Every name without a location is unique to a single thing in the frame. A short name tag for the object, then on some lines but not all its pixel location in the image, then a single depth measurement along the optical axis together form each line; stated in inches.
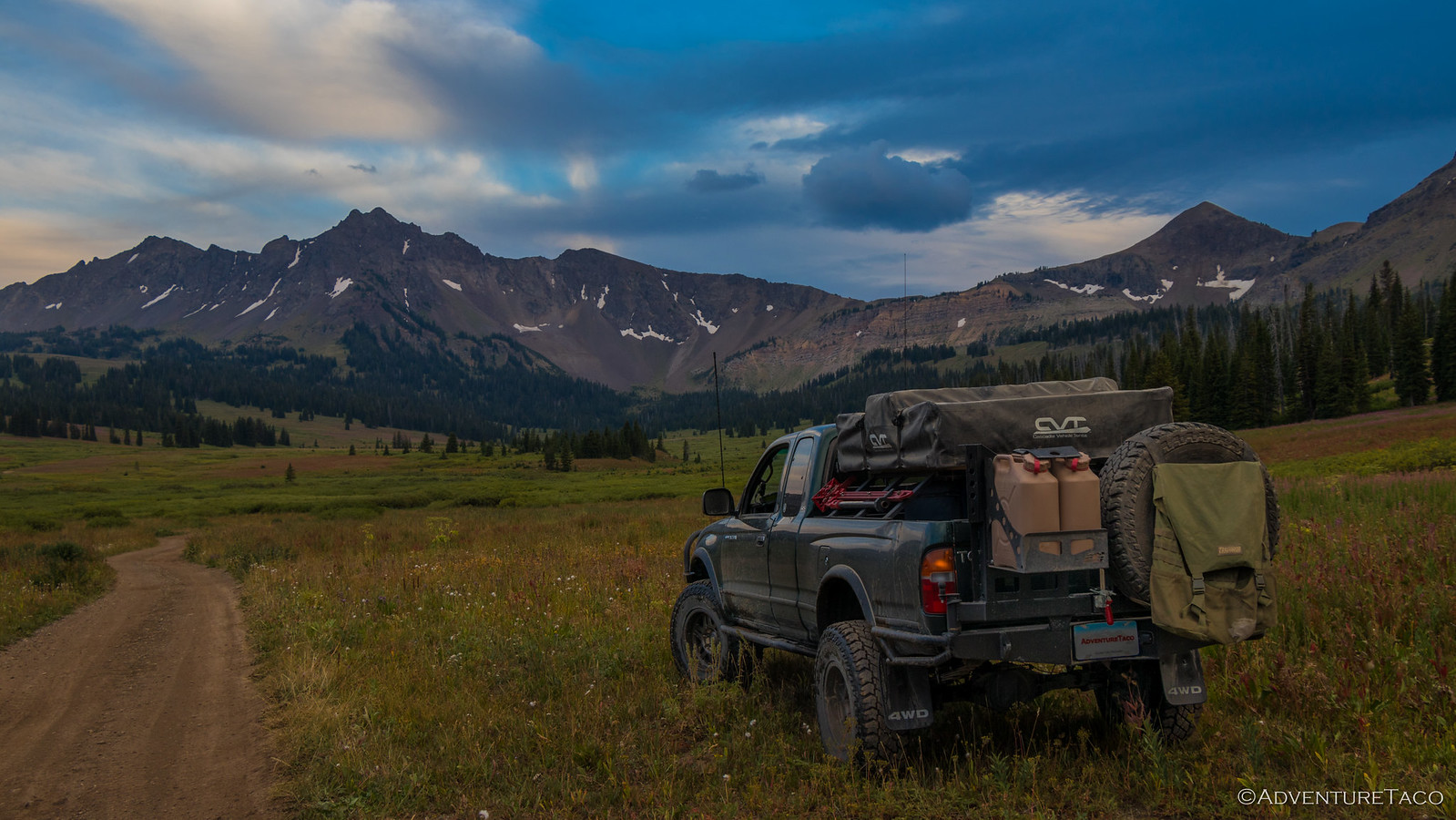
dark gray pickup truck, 211.6
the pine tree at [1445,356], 3203.7
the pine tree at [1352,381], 3417.8
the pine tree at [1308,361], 3565.5
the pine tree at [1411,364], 3225.9
